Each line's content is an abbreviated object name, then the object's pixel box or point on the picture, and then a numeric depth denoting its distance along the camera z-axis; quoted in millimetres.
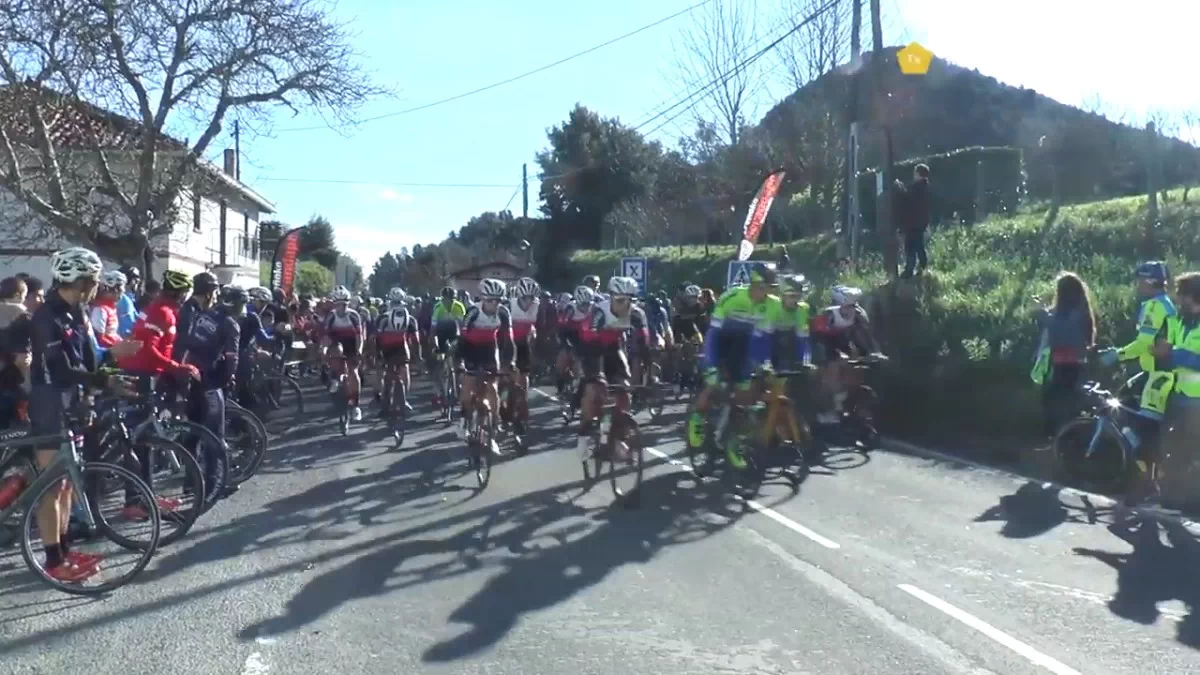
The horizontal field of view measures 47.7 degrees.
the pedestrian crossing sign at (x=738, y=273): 21109
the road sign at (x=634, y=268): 27281
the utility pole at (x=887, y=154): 21406
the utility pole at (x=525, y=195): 55750
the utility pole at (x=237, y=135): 26766
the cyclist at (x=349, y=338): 17719
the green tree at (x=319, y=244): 90312
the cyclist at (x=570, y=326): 18503
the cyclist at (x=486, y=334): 14008
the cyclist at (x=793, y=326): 13695
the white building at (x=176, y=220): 26688
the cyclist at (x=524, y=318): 16156
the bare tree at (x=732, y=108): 34500
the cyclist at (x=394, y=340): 16734
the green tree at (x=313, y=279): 71688
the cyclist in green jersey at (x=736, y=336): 12812
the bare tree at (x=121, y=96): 23234
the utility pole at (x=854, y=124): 21922
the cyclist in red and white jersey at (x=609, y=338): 13078
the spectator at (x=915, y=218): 20484
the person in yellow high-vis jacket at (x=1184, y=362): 10453
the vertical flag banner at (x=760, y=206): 23078
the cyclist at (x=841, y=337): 15203
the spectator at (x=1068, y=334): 13297
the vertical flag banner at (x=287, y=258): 49406
